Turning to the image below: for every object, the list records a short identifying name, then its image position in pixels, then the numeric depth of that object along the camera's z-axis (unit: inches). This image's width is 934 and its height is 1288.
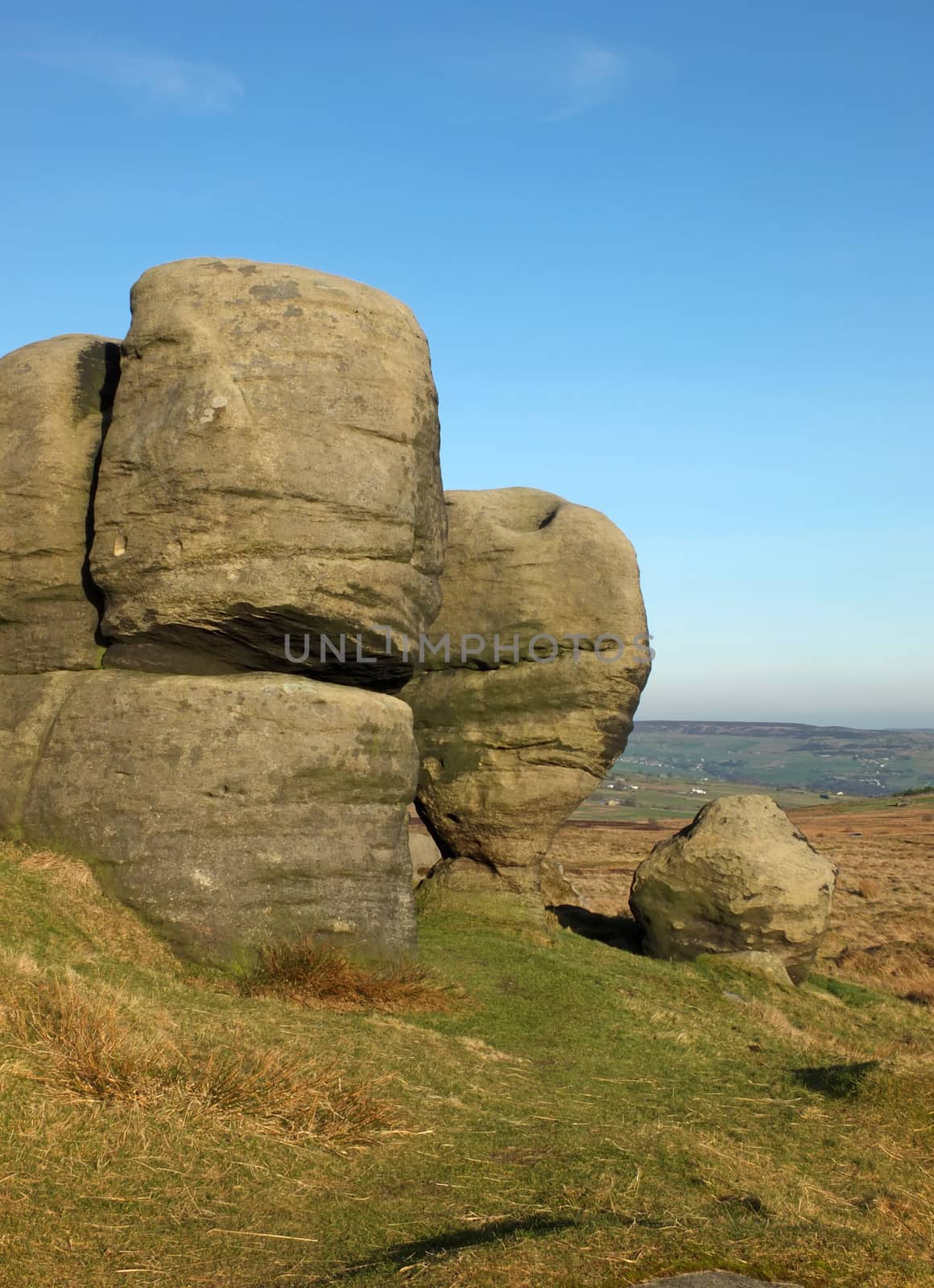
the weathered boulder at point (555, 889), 780.0
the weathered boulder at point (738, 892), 627.2
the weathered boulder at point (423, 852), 856.9
